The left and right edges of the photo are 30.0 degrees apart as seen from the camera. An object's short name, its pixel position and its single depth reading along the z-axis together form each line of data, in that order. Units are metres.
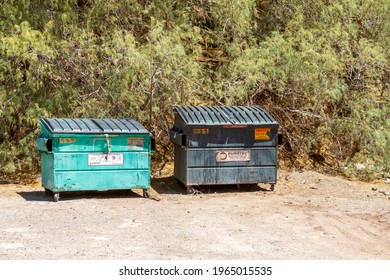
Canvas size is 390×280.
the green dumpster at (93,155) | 10.39
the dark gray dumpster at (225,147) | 11.11
